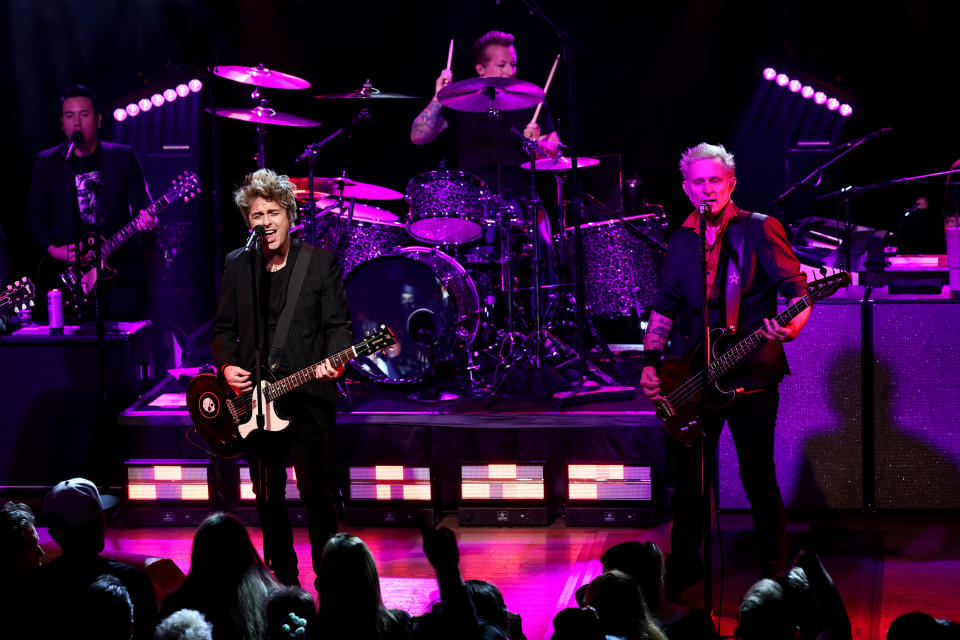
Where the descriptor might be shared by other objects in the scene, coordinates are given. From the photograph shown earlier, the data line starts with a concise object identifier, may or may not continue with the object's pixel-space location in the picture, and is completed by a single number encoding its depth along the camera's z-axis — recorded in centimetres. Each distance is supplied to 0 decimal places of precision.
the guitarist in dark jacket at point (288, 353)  1092
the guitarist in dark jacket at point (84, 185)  1716
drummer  1753
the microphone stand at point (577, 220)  1511
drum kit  1571
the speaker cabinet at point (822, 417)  1366
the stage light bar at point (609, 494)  1391
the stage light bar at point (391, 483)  1430
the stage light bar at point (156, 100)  1933
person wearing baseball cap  651
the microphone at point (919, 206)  1838
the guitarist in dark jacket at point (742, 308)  1062
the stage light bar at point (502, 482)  1410
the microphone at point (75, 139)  1504
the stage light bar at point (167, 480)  1456
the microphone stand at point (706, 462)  923
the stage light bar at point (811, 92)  1933
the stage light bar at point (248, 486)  1439
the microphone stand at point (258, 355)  990
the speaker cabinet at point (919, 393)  1356
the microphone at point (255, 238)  996
